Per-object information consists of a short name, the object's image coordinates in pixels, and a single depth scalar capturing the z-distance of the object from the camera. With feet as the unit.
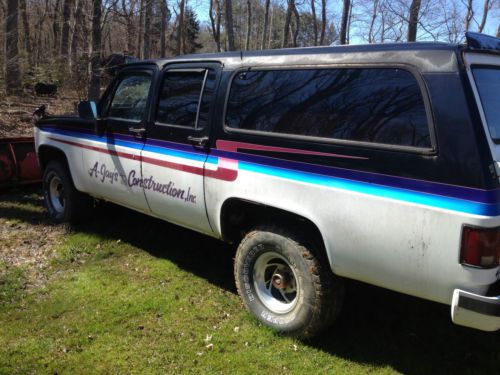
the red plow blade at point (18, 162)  23.75
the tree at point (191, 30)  160.97
